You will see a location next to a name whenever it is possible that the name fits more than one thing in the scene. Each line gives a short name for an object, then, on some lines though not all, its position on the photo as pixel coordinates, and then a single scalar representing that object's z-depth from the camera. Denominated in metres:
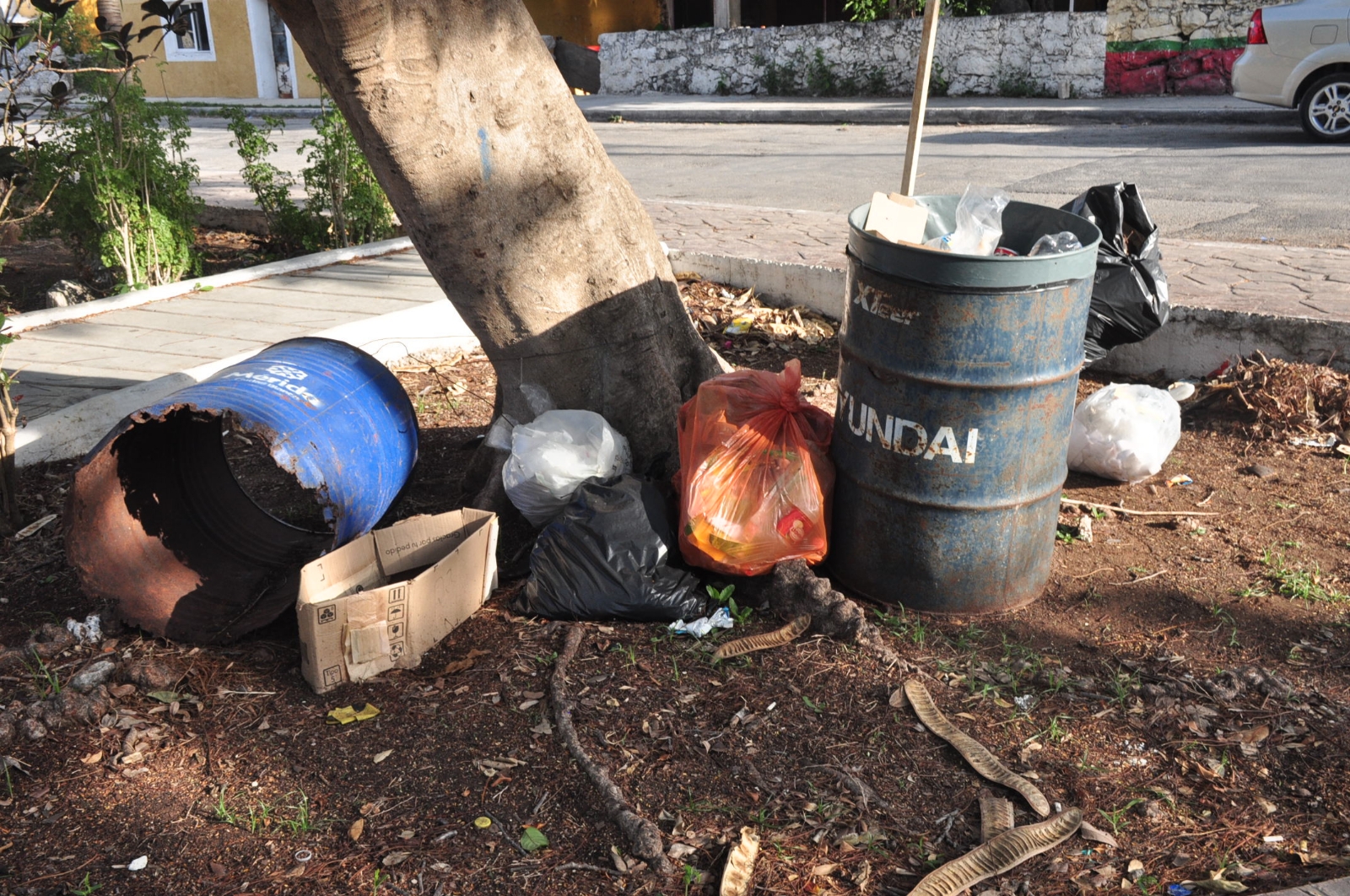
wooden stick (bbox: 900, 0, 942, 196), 3.21
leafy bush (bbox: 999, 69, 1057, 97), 16.34
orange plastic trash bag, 3.21
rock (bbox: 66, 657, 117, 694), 2.94
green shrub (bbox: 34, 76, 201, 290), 6.62
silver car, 10.70
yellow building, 23.38
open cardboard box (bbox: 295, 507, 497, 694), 2.87
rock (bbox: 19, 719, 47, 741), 2.72
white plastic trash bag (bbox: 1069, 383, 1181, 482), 4.05
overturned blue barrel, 3.20
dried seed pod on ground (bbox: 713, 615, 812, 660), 3.01
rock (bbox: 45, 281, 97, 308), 6.94
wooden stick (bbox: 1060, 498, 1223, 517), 3.88
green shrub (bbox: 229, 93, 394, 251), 7.51
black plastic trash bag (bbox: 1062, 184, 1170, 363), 4.39
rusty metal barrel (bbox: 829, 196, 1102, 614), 2.83
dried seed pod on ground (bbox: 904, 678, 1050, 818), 2.41
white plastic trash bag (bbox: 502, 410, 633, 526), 3.50
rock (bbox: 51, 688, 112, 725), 2.79
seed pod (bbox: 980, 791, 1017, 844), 2.31
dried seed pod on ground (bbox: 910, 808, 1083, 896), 2.18
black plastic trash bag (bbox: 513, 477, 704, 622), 3.17
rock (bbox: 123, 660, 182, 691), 2.96
